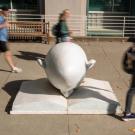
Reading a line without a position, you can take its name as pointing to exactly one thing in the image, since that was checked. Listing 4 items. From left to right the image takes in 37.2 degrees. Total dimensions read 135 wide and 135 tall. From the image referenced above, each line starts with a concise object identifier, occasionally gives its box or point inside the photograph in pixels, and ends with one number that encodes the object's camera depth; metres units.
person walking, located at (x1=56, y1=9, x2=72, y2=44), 5.18
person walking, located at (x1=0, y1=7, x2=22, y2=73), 4.85
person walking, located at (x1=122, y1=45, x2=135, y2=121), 3.28
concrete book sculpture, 3.53
